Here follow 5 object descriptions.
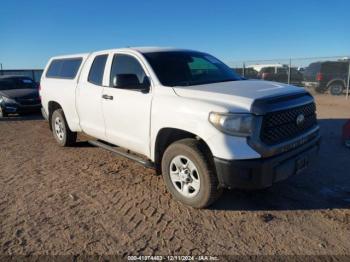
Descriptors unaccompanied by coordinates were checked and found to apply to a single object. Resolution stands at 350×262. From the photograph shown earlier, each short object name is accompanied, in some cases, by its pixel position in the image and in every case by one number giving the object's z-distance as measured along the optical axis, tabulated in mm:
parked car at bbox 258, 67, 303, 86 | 20688
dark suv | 18734
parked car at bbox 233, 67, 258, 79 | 20912
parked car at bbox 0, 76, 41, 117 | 11867
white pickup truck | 3502
